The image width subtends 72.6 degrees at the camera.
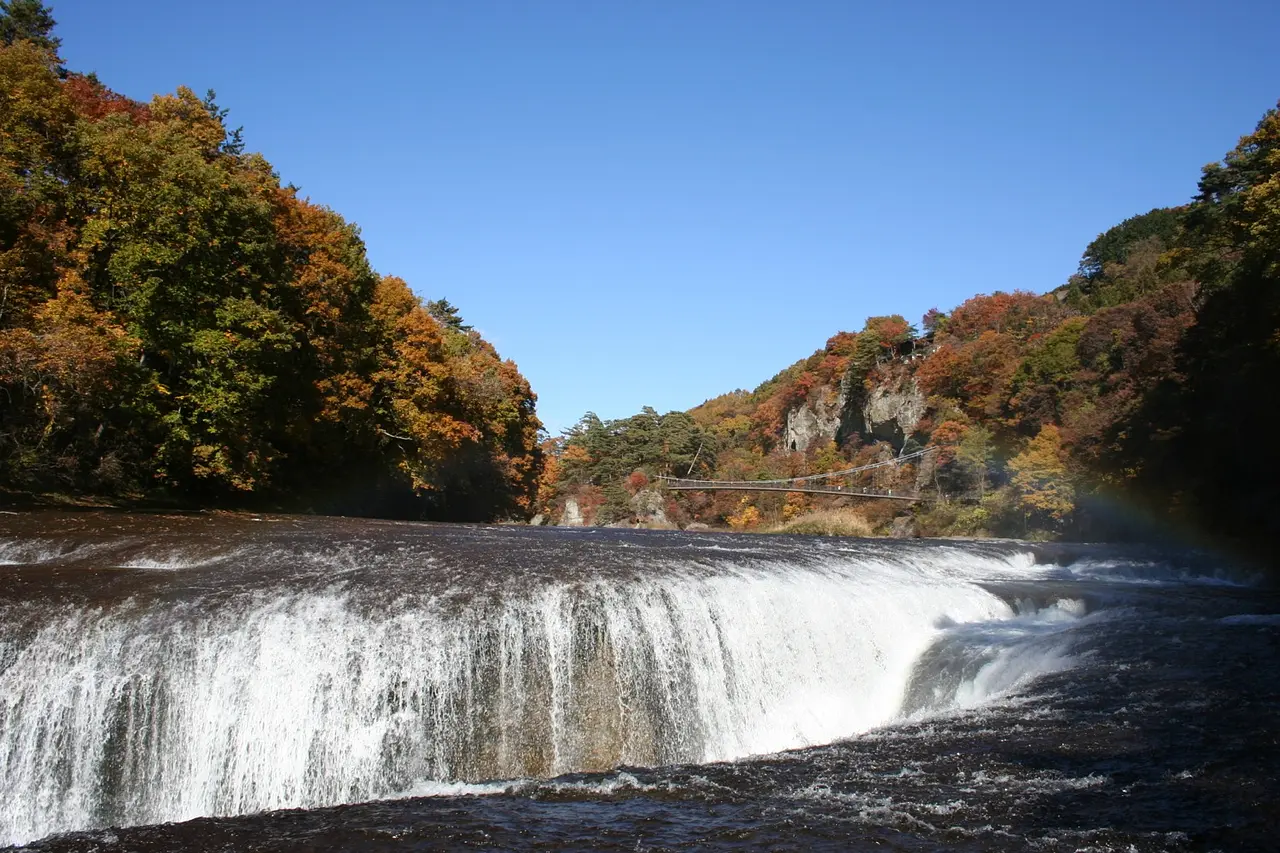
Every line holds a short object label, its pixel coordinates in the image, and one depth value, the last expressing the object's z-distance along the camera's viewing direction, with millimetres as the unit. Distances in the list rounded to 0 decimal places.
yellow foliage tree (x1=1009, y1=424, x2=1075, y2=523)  43188
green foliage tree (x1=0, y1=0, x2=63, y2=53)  40156
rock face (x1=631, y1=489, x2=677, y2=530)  80938
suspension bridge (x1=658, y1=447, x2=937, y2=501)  57062
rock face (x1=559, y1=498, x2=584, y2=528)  84812
